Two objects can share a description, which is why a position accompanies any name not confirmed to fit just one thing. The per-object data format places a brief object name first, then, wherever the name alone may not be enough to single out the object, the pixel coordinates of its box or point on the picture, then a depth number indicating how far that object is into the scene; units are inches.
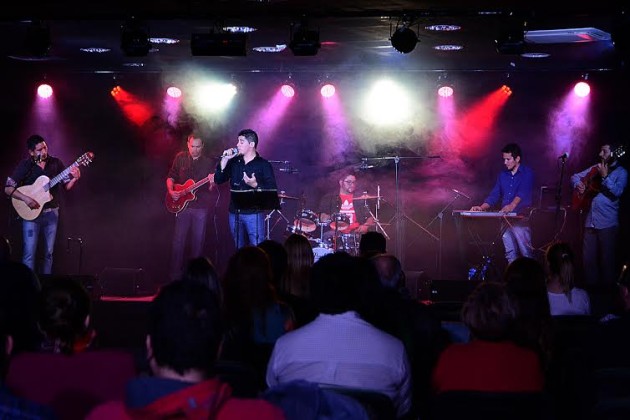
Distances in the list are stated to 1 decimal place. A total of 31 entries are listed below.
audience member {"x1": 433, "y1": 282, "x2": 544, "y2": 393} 155.9
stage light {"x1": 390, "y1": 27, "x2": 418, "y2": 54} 410.9
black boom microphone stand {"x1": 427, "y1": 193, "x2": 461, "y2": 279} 567.8
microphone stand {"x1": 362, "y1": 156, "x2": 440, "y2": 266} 565.0
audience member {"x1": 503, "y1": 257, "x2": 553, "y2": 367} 183.3
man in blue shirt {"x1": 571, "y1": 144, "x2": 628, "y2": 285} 493.4
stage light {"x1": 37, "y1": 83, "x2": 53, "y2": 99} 589.1
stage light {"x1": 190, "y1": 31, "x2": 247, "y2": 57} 424.5
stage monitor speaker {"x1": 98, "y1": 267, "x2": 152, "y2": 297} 500.1
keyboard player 491.8
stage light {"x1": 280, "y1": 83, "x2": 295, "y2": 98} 587.2
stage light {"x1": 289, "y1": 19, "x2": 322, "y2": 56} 420.2
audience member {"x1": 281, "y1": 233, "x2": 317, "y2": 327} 251.3
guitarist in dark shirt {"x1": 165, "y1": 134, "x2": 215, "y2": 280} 518.6
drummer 544.4
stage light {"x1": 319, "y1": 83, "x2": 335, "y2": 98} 585.6
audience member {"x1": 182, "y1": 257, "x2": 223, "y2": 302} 206.4
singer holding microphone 439.8
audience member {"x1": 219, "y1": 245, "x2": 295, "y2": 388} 203.2
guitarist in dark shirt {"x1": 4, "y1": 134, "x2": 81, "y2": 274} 469.1
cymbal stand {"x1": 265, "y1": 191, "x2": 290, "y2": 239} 569.0
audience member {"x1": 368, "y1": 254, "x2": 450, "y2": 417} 205.2
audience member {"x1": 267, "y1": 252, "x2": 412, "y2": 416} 155.2
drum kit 538.0
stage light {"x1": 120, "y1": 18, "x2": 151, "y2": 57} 428.1
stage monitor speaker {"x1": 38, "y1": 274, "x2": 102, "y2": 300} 391.2
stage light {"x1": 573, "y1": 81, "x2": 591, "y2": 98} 562.3
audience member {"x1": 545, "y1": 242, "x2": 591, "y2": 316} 255.6
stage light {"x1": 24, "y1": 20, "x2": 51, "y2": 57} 425.1
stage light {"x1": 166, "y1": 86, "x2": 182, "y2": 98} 588.7
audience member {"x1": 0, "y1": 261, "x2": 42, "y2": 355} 174.6
